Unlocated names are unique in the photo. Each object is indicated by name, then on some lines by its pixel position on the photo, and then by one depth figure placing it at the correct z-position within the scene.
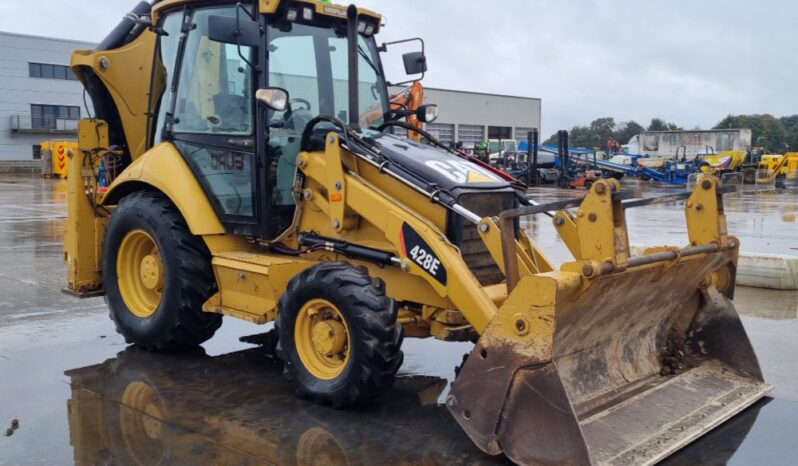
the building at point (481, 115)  58.34
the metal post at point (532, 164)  33.81
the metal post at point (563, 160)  32.12
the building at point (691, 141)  46.53
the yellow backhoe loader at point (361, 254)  4.28
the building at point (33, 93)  52.47
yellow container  35.94
